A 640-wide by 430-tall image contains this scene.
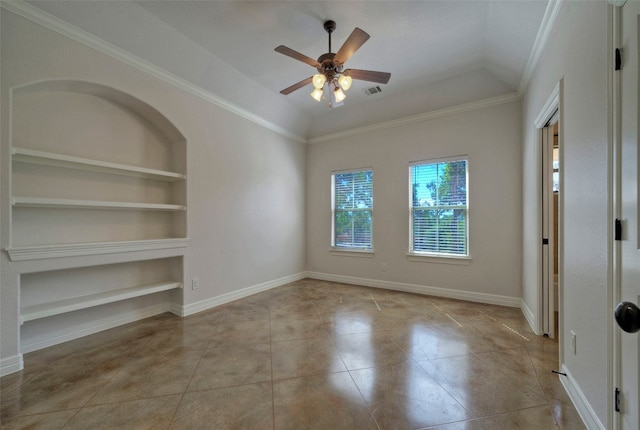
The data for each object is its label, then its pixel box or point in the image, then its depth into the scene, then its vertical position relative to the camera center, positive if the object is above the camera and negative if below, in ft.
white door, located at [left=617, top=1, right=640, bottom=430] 3.55 +0.03
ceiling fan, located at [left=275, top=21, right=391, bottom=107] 7.84 +4.71
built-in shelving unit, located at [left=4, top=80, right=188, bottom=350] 7.87 +0.23
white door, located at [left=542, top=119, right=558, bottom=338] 8.91 -0.74
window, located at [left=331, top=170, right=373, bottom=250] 16.25 +0.30
